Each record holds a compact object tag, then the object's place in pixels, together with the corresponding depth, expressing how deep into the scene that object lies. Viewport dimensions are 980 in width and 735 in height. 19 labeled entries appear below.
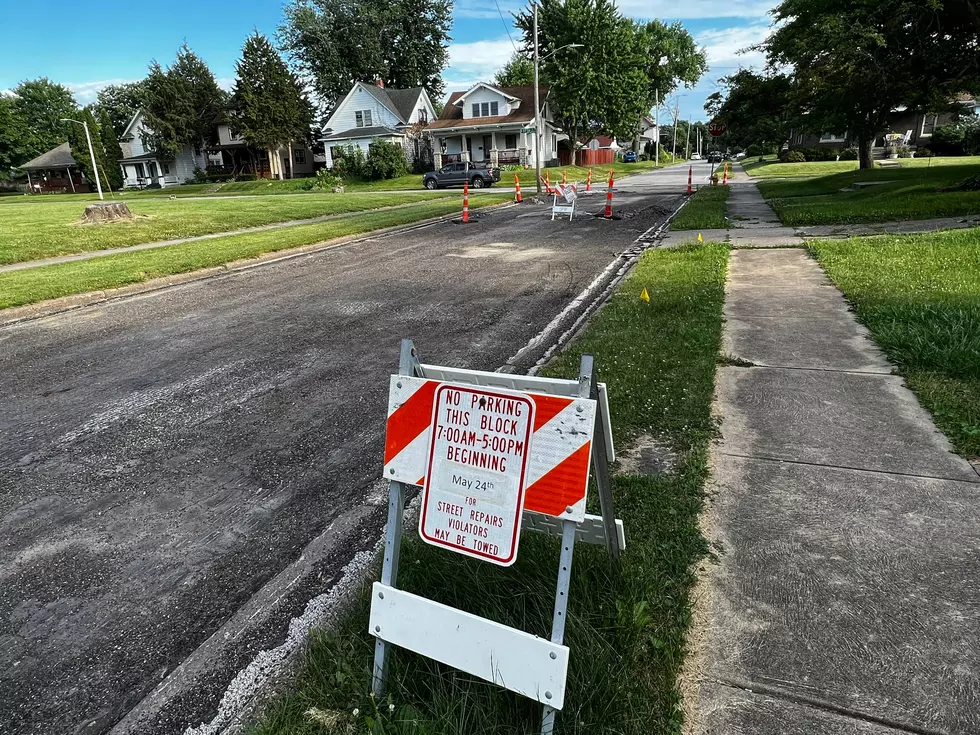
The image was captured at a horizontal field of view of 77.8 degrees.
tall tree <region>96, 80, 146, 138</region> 80.68
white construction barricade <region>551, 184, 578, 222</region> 18.03
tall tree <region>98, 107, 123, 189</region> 59.22
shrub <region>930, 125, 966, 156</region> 45.97
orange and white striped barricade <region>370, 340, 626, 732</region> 1.93
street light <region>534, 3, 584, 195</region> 27.88
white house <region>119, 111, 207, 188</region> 64.00
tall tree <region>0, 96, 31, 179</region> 75.12
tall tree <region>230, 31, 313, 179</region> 51.34
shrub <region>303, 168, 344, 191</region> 40.31
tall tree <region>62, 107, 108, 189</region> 56.28
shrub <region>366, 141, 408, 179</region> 44.28
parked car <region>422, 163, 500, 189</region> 35.69
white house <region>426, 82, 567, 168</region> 48.91
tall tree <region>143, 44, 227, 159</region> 58.06
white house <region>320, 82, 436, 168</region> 51.88
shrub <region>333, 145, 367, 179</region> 45.06
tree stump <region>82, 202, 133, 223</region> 18.22
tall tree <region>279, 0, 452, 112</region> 64.12
